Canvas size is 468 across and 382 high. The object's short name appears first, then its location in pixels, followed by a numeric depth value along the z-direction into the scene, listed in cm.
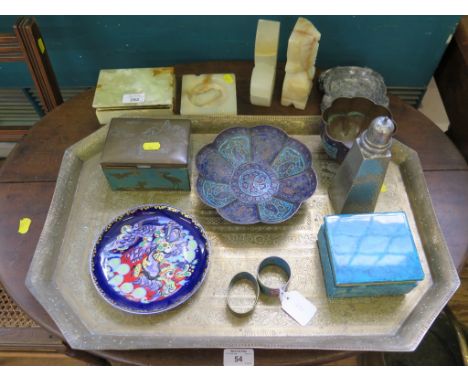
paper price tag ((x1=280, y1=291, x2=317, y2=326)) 100
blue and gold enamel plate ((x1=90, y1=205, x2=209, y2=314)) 102
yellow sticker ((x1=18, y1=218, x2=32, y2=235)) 112
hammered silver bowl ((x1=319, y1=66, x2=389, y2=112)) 131
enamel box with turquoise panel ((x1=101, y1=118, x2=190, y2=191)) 111
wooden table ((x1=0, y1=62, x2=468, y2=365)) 98
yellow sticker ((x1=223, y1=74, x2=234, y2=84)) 131
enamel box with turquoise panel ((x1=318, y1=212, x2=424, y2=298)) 95
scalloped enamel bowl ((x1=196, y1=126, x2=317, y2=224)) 114
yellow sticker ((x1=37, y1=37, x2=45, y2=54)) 123
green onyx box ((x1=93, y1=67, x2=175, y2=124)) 123
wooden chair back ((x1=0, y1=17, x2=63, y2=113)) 119
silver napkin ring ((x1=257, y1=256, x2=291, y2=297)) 101
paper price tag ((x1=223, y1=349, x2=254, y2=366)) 96
